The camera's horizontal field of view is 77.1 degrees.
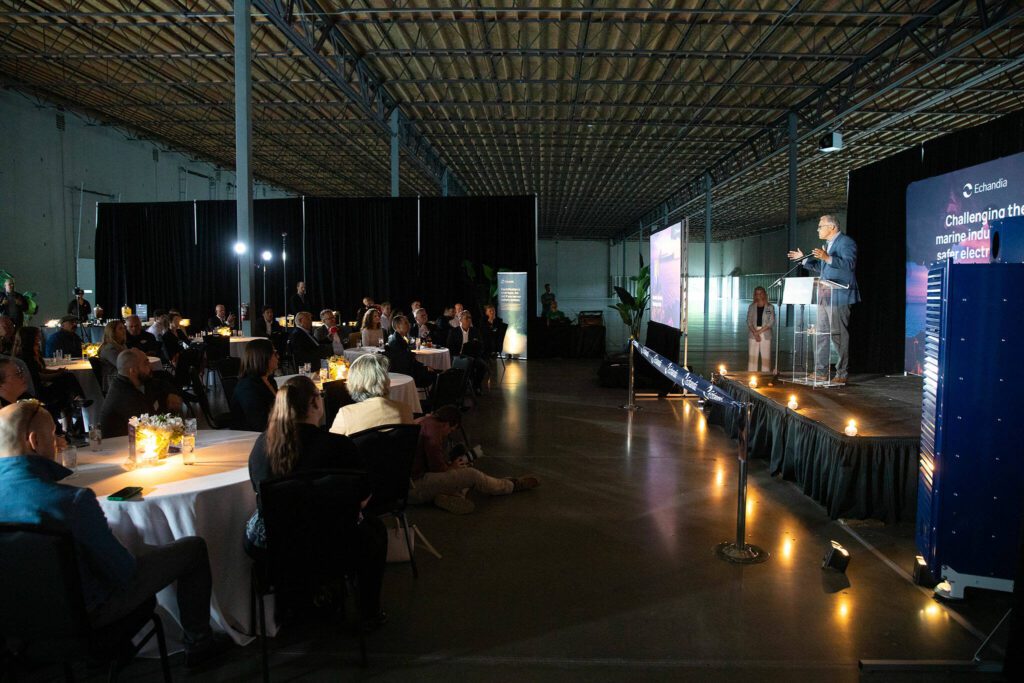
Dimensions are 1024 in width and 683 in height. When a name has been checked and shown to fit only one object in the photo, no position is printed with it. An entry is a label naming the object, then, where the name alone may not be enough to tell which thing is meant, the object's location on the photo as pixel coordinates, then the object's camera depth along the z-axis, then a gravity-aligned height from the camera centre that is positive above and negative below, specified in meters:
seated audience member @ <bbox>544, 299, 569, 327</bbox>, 14.12 -0.23
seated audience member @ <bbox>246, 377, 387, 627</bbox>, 2.47 -0.56
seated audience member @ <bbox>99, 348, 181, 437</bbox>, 3.80 -0.54
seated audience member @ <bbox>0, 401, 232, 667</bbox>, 1.93 -0.76
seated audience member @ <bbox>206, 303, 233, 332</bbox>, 10.94 -0.15
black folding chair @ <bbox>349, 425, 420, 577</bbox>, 3.01 -0.73
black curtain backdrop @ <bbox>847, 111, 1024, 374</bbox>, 7.99 +0.77
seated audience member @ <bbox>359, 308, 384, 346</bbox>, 7.23 -0.27
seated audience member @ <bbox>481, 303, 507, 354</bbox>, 11.11 -0.44
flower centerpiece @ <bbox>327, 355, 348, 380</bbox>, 5.58 -0.54
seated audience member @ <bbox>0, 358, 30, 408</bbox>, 3.45 -0.41
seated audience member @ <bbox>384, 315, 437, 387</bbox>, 6.44 -0.44
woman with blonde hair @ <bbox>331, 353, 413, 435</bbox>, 3.44 -0.53
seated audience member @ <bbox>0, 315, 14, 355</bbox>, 5.49 -0.25
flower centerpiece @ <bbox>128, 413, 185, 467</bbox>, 2.97 -0.61
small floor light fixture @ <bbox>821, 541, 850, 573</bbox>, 3.34 -1.32
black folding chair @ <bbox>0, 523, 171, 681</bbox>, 1.80 -0.85
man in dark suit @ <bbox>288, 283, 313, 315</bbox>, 12.16 +0.11
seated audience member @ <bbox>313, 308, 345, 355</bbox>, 7.88 -0.35
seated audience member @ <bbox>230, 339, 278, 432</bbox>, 3.78 -0.46
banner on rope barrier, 3.72 -0.49
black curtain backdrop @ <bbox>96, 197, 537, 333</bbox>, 14.09 +1.37
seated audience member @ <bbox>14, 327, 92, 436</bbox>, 5.30 -0.65
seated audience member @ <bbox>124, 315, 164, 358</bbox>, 7.20 -0.35
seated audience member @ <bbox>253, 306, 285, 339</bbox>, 8.97 -0.29
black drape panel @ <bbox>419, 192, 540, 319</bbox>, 14.03 +1.47
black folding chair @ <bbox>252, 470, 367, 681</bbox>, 2.31 -0.83
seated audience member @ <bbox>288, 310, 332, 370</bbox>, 6.87 -0.42
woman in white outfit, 8.46 -0.28
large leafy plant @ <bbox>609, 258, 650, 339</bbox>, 9.68 +0.08
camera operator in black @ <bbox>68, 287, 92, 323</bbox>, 10.30 -0.02
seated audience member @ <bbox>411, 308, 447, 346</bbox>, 8.81 -0.30
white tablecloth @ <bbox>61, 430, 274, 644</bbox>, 2.48 -0.81
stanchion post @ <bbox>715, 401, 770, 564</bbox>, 3.48 -1.33
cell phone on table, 2.45 -0.72
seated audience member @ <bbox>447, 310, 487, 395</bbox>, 8.09 -0.50
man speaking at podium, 6.03 +0.16
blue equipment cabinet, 2.93 -0.56
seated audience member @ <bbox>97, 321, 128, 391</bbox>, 5.70 -0.36
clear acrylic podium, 5.97 -0.04
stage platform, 4.09 -0.97
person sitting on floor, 4.13 -1.11
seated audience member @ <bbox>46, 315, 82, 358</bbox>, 6.89 -0.38
